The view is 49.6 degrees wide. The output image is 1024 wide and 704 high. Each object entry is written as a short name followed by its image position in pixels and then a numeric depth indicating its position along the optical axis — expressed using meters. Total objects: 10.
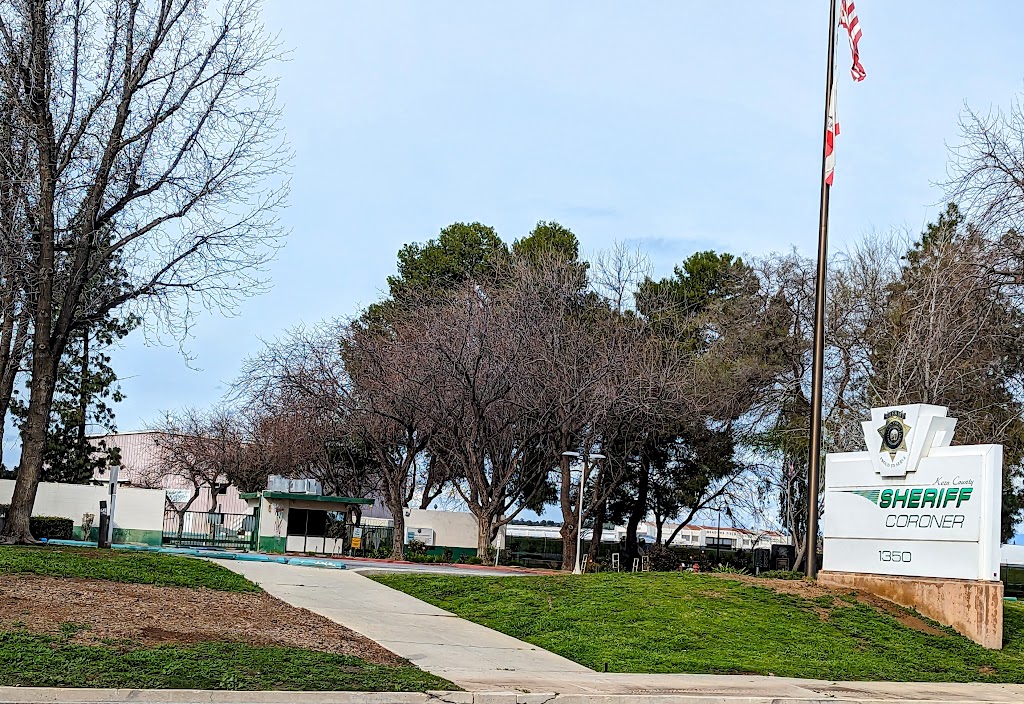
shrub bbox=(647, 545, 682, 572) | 51.00
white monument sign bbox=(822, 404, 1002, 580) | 20.28
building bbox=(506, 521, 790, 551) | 92.06
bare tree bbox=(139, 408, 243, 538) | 61.38
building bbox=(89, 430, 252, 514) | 70.00
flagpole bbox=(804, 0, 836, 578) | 24.28
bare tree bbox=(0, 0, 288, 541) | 23.00
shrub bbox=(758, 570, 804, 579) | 25.35
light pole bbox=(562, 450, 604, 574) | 35.69
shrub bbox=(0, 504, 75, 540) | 38.56
